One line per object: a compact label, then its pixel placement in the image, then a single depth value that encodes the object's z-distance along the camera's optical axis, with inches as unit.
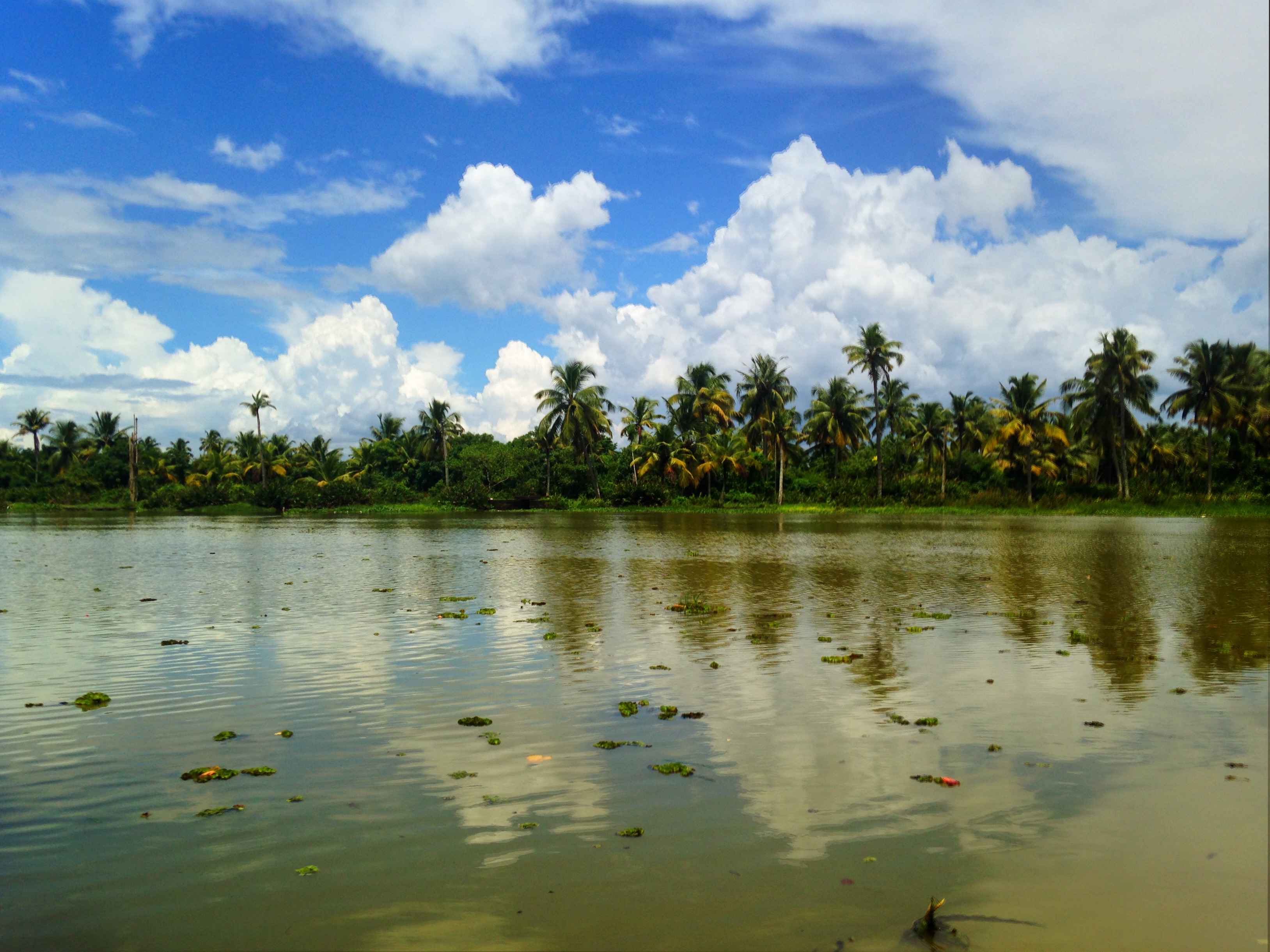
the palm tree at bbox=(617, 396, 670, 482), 3368.6
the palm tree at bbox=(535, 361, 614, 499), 3181.6
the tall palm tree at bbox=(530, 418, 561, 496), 3289.9
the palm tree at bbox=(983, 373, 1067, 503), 2837.1
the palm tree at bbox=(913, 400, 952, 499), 3309.5
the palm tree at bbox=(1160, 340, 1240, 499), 2536.9
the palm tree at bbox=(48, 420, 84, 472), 4249.5
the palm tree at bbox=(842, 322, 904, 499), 2962.6
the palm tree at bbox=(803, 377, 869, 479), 3100.4
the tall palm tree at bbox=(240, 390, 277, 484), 3927.2
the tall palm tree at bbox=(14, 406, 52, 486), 4355.3
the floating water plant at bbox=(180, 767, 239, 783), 251.4
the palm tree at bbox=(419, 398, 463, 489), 3609.7
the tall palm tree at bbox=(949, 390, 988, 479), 3243.1
